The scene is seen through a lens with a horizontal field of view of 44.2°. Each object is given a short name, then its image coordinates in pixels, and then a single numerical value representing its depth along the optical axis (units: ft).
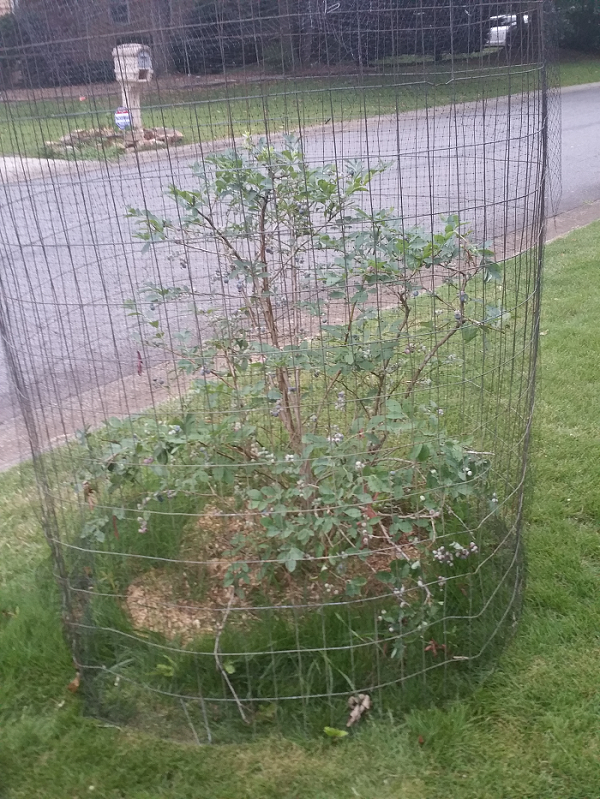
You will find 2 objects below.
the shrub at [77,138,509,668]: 6.92
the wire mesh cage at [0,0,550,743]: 6.32
